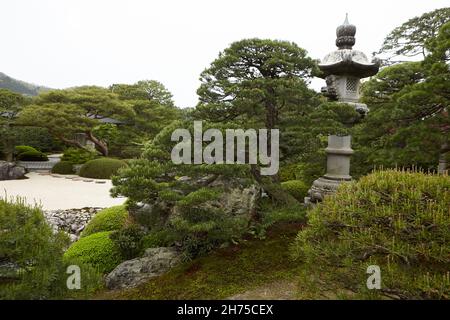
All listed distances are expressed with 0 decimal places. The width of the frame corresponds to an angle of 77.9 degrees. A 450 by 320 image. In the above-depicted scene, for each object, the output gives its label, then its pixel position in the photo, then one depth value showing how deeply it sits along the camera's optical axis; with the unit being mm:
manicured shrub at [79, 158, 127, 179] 14867
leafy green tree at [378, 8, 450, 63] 13406
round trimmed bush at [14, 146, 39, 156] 18578
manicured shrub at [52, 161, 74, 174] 16250
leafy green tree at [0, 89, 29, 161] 16844
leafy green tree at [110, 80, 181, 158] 19797
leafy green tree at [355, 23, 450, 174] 5684
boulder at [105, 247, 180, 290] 4566
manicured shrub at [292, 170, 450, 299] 2377
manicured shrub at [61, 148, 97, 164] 16797
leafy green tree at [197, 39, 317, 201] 5082
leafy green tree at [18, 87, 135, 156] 15562
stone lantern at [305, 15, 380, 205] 5375
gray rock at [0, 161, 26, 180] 14178
